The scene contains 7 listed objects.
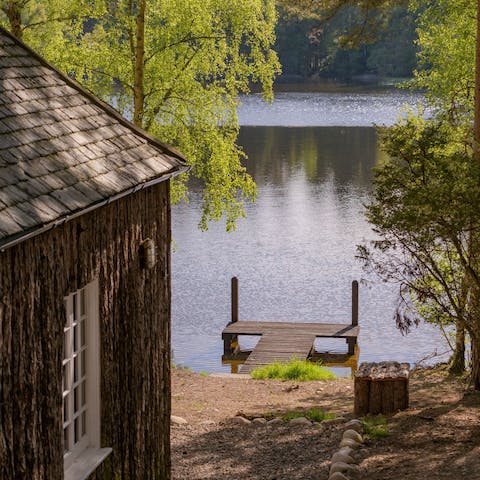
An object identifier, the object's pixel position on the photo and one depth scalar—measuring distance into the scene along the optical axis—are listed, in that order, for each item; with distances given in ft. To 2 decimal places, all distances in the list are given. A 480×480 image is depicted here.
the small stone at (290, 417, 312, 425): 45.19
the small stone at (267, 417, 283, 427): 45.47
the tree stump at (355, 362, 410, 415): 44.98
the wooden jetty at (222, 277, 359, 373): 77.41
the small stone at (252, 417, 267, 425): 46.21
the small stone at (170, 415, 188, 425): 47.16
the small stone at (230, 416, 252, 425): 46.54
